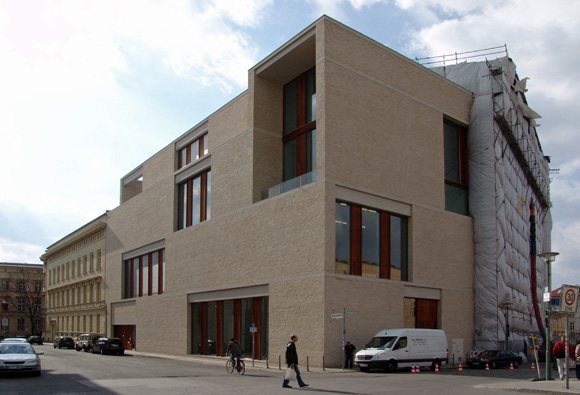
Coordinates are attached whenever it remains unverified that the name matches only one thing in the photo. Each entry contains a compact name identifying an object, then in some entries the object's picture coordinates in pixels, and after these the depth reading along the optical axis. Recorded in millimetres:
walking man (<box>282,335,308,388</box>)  18347
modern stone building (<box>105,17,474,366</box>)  30547
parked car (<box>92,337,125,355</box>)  46625
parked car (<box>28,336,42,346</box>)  76144
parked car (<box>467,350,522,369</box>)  32128
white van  26641
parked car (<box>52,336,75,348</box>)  61525
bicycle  24886
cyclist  24969
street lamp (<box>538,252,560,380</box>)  20562
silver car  21312
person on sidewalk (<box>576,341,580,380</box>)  19797
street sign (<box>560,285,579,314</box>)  17281
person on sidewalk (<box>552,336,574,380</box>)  20594
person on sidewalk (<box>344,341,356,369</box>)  28230
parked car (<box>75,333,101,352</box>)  52219
